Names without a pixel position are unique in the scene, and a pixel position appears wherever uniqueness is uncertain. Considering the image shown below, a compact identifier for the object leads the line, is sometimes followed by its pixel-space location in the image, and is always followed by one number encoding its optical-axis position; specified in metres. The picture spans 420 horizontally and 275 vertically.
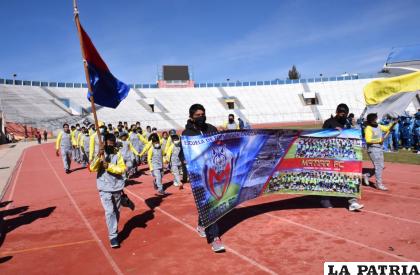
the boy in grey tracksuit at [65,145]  15.56
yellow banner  10.58
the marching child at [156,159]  10.21
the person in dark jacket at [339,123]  7.31
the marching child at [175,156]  11.25
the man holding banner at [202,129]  5.49
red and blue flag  6.17
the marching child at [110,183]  5.94
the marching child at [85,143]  16.38
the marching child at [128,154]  12.59
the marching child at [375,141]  8.67
